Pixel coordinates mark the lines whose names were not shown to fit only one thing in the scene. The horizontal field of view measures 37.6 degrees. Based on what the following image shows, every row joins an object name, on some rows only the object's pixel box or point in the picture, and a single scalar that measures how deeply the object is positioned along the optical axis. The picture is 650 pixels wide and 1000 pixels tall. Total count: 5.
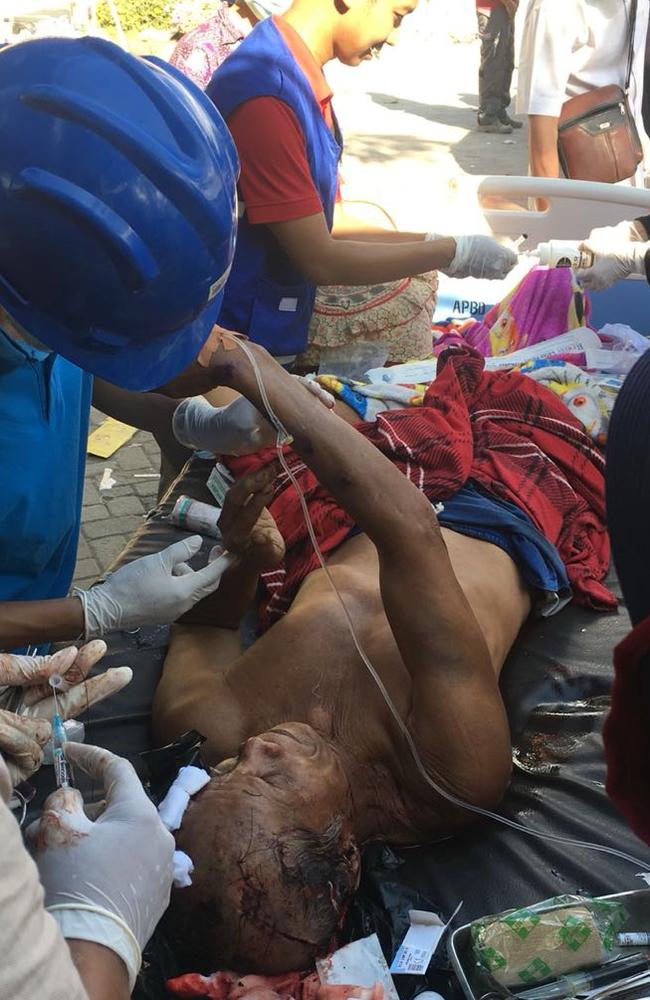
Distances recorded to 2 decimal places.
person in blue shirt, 1.66
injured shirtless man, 1.93
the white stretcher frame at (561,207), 4.43
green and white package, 1.84
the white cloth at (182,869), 1.87
